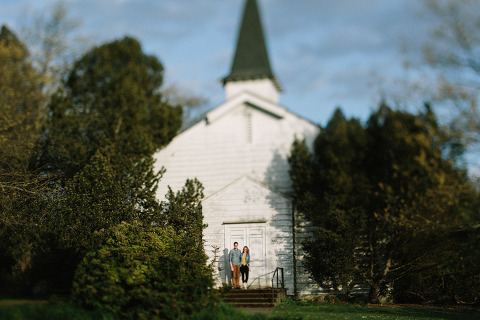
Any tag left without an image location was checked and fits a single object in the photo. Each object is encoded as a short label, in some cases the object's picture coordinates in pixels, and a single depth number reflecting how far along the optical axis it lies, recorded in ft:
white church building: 66.74
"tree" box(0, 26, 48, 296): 55.77
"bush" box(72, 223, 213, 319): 42.57
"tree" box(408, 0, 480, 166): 40.65
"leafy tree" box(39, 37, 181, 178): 71.46
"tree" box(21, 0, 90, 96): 102.17
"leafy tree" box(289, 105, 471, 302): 61.21
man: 62.13
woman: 62.39
